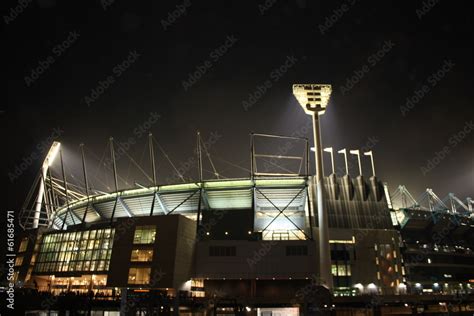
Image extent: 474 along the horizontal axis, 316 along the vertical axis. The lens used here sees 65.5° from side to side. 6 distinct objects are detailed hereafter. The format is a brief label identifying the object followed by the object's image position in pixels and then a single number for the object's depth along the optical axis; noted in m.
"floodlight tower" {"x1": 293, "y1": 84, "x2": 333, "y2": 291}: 56.17
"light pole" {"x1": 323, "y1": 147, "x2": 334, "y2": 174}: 71.60
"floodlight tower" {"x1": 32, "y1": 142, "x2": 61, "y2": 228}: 84.12
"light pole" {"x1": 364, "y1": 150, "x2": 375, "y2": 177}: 73.62
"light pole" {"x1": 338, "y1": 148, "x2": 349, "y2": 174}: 72.73
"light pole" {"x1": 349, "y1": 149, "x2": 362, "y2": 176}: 72.76
